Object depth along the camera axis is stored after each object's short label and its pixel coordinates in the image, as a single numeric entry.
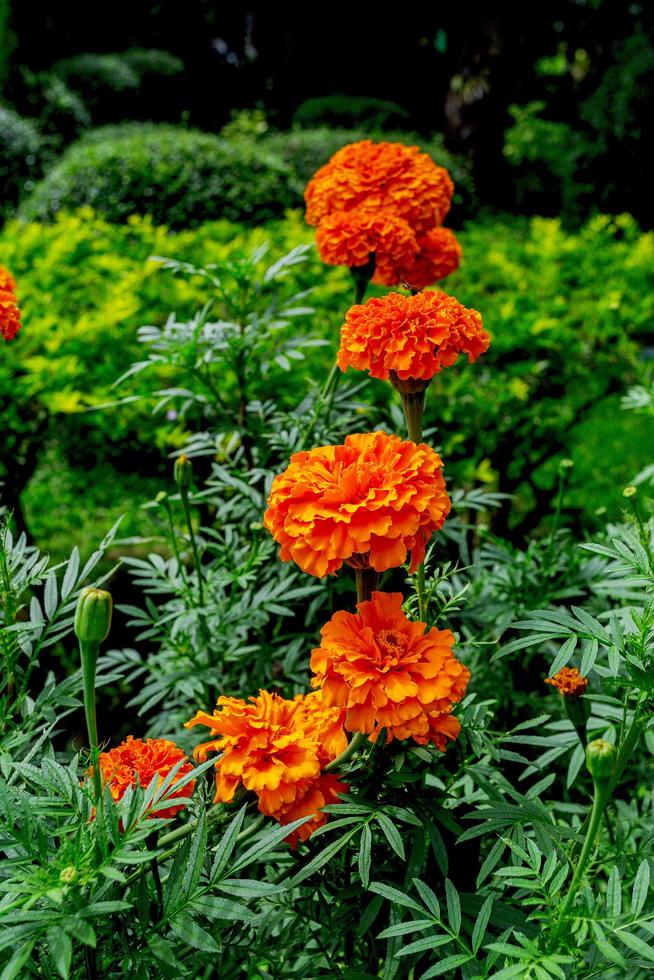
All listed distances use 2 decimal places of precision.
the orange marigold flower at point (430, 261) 1.52
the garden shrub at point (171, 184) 5.87
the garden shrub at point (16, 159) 7.98
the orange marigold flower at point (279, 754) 0.93
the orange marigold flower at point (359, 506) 0.88
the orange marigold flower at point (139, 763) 0.95
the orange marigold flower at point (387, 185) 1.47
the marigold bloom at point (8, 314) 1.23
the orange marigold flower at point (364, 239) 1.43
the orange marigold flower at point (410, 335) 1.03
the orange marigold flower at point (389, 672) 0.88
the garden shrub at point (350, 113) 10.21
